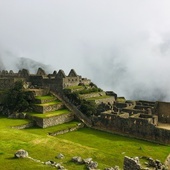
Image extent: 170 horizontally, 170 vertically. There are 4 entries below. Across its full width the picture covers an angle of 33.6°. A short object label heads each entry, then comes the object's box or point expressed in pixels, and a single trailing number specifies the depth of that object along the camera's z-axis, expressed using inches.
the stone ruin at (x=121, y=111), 1470.2
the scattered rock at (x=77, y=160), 789.9
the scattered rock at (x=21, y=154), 754.8
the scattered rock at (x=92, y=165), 738.4
